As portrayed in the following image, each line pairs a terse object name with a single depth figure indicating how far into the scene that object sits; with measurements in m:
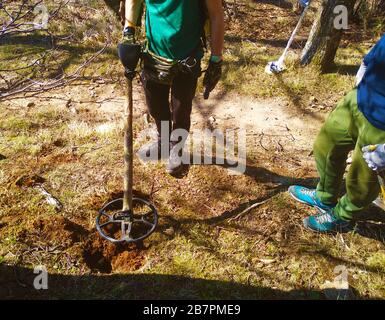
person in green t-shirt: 2.89
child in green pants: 2.44
